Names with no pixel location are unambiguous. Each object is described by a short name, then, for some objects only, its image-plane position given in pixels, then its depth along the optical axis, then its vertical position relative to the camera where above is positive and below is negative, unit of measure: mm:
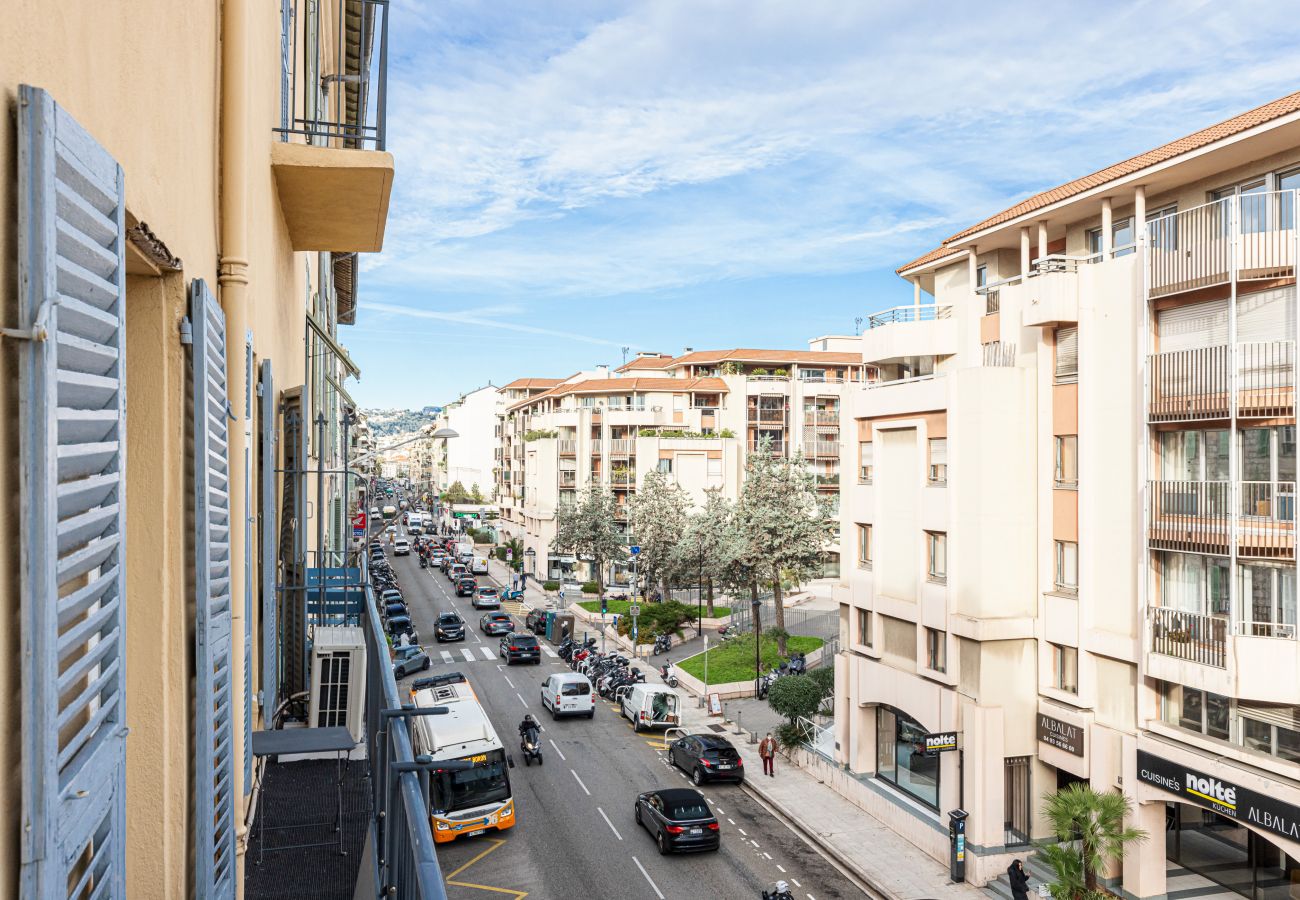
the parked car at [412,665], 38656 -8337
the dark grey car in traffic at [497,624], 51625 -8870
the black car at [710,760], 27422 -8620
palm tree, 18875 -7504
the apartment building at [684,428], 68250 +2283
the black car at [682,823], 21969 -8328
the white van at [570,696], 34125 -8427
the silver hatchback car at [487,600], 57656 -8419
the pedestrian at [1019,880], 19562 -8550
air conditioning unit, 9000 -2096
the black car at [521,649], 43719 -8650
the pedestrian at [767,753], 28516 -8687
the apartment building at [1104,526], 18250 -1518
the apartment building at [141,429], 2158 +99
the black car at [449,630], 49844 -8855
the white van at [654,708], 32812 -8496
